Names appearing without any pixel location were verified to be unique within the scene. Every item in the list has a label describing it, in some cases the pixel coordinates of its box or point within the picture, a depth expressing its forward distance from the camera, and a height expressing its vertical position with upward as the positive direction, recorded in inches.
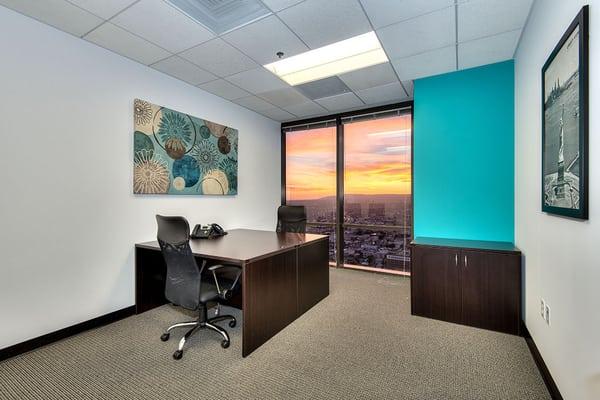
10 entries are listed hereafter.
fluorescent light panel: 111.3 +64.9
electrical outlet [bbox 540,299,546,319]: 74.4 -30.5
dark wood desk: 86.0 -29.2
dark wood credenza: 98.1 -32.3
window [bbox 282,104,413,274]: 171.3 +13.1
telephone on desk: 127.6 -15.5
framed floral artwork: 117.6 +23.5
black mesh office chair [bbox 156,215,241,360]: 83.7 -25.6
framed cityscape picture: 51.5 +17.3
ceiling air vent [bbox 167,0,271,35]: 83.5 +61.7
